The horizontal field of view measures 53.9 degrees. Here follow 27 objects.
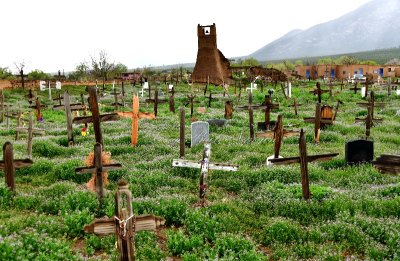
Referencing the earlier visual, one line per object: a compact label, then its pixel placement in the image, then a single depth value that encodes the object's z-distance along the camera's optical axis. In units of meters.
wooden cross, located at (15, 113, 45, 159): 16.06
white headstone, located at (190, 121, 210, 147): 18.26
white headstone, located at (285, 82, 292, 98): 47.34
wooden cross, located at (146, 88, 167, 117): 30.49
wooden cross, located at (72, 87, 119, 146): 14.37
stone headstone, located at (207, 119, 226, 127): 23.64
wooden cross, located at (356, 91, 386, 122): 21.35
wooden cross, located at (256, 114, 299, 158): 13.64
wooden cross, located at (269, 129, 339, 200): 10.85
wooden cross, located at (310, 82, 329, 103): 37.33
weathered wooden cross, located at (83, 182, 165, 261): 5.80
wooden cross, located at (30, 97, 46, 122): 28.09
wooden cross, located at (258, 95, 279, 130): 20.92
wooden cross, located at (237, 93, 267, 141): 19.70
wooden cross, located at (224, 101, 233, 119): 27.50
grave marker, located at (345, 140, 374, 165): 14.64
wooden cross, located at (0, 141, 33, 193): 10.67
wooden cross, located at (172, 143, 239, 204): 10.78
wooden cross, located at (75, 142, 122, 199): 10.16
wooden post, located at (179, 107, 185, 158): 15.65
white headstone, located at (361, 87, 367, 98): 46.06
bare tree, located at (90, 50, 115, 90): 110.03
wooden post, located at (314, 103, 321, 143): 19.53
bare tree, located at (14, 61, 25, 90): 116.90
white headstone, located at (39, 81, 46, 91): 58.23
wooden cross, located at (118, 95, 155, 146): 17.78
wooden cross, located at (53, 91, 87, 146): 18.39
